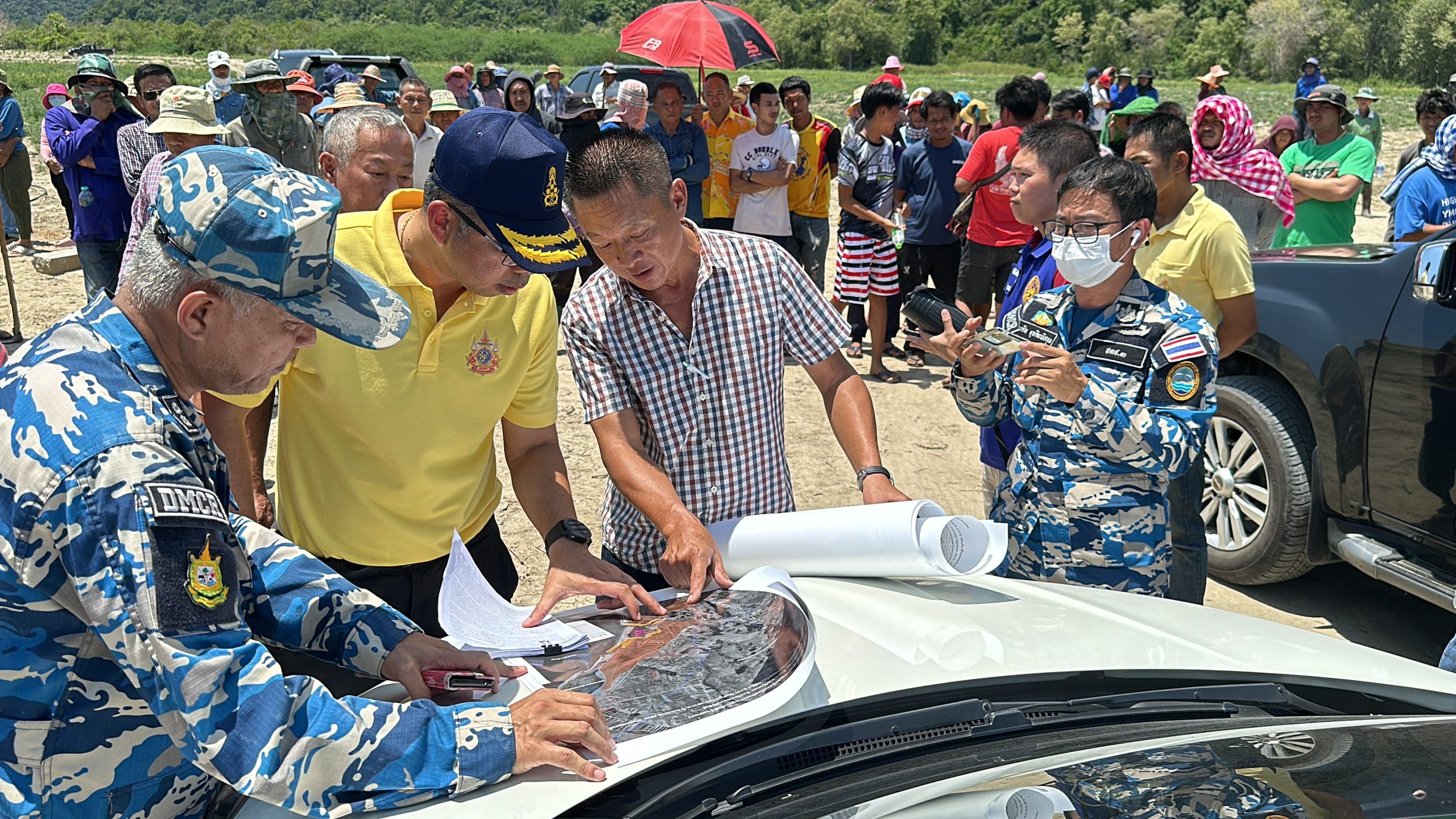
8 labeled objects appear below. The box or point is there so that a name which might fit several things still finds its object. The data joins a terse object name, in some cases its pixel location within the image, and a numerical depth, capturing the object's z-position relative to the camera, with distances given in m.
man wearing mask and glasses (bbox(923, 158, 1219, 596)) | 2.85
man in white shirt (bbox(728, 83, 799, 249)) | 8.54
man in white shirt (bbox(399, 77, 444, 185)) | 8.78
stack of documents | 2.02
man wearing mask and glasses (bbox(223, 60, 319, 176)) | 7.68
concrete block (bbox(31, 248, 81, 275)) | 11.12
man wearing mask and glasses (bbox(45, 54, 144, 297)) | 7.53
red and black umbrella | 9.76
